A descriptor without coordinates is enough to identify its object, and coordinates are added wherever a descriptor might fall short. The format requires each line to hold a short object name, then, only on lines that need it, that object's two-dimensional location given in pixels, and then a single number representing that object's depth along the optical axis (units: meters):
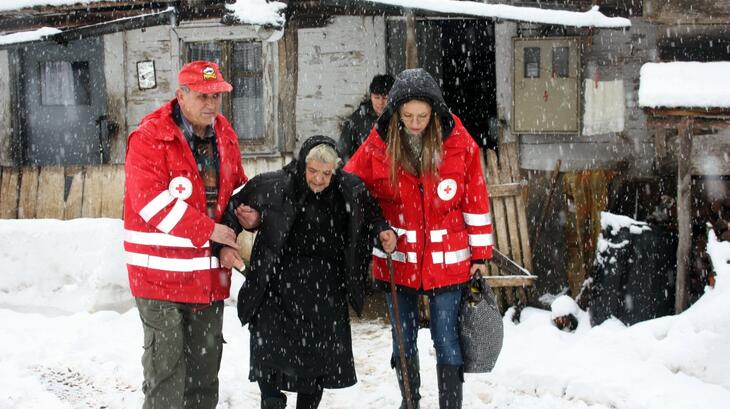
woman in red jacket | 4.12
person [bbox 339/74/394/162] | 6.67
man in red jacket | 3.72
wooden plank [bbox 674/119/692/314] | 6.45
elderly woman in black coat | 3.97
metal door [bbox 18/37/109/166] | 10.51
